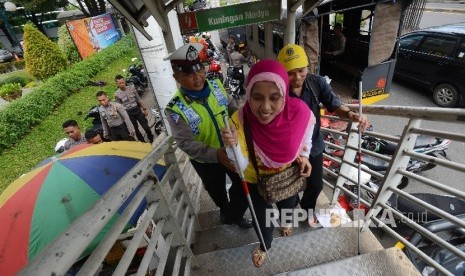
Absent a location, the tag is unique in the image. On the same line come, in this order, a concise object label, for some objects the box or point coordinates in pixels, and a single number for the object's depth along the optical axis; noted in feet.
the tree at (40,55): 36.09
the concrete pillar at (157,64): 12.86
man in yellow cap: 7.04
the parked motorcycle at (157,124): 25.27
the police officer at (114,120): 18.65
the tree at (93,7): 75.31
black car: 20.99
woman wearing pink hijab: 5.10
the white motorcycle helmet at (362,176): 13.74
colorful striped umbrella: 5.64
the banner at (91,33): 41.16
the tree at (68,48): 47.42
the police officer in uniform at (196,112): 6.75
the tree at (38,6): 70.89
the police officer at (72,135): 15.26
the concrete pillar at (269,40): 29.22
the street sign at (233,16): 11.09
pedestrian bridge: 3.72
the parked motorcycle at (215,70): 33.17
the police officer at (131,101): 21.02
